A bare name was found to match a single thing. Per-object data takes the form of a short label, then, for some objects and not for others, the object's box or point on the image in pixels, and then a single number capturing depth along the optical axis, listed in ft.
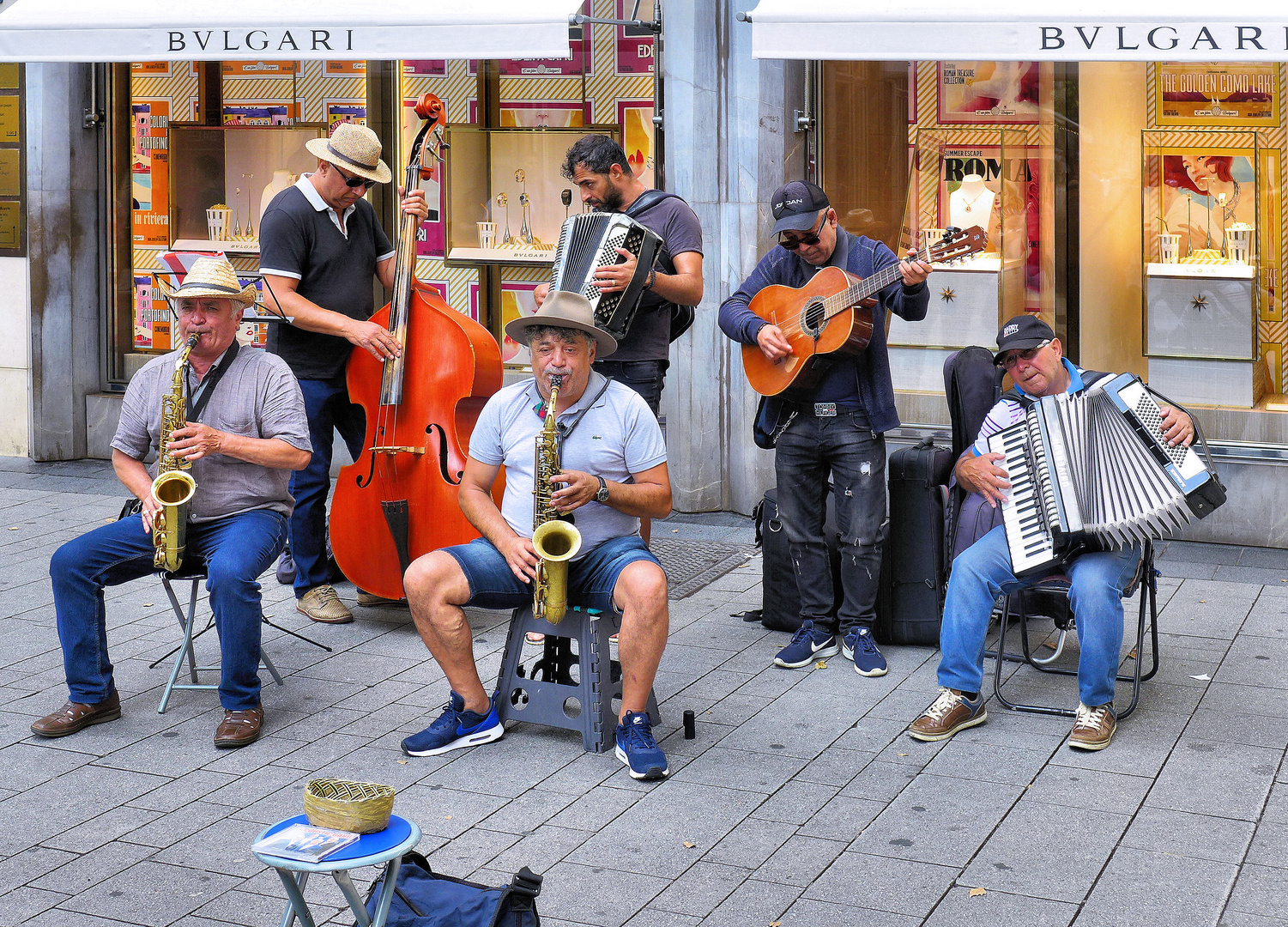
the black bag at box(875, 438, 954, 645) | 18.49
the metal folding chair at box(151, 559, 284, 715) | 16.37
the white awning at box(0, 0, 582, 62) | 21.79
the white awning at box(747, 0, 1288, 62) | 18.42
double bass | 18.30
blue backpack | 9.77
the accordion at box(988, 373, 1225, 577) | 15.06
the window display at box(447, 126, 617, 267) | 28.53
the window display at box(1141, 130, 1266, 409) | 24.35
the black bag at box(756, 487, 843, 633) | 19.15
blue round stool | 9.11
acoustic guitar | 16.65
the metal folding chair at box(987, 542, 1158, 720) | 15.99
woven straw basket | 9.47
